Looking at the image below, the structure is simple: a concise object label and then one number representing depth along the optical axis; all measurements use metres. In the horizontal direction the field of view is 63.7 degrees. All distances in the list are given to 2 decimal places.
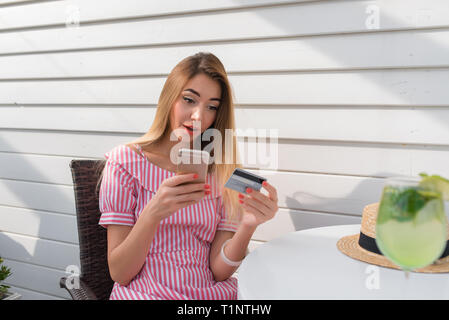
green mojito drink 0.74
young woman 1.36
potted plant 2.32
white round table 0.92
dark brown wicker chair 1.58
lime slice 0.74
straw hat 1.09
